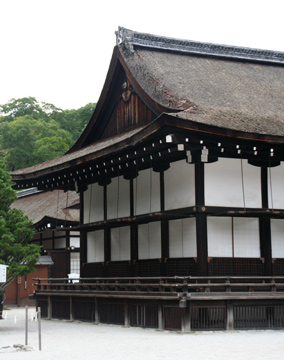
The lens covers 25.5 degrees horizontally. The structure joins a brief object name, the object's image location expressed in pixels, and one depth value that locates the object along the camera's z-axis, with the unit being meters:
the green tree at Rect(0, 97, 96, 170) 60.97
